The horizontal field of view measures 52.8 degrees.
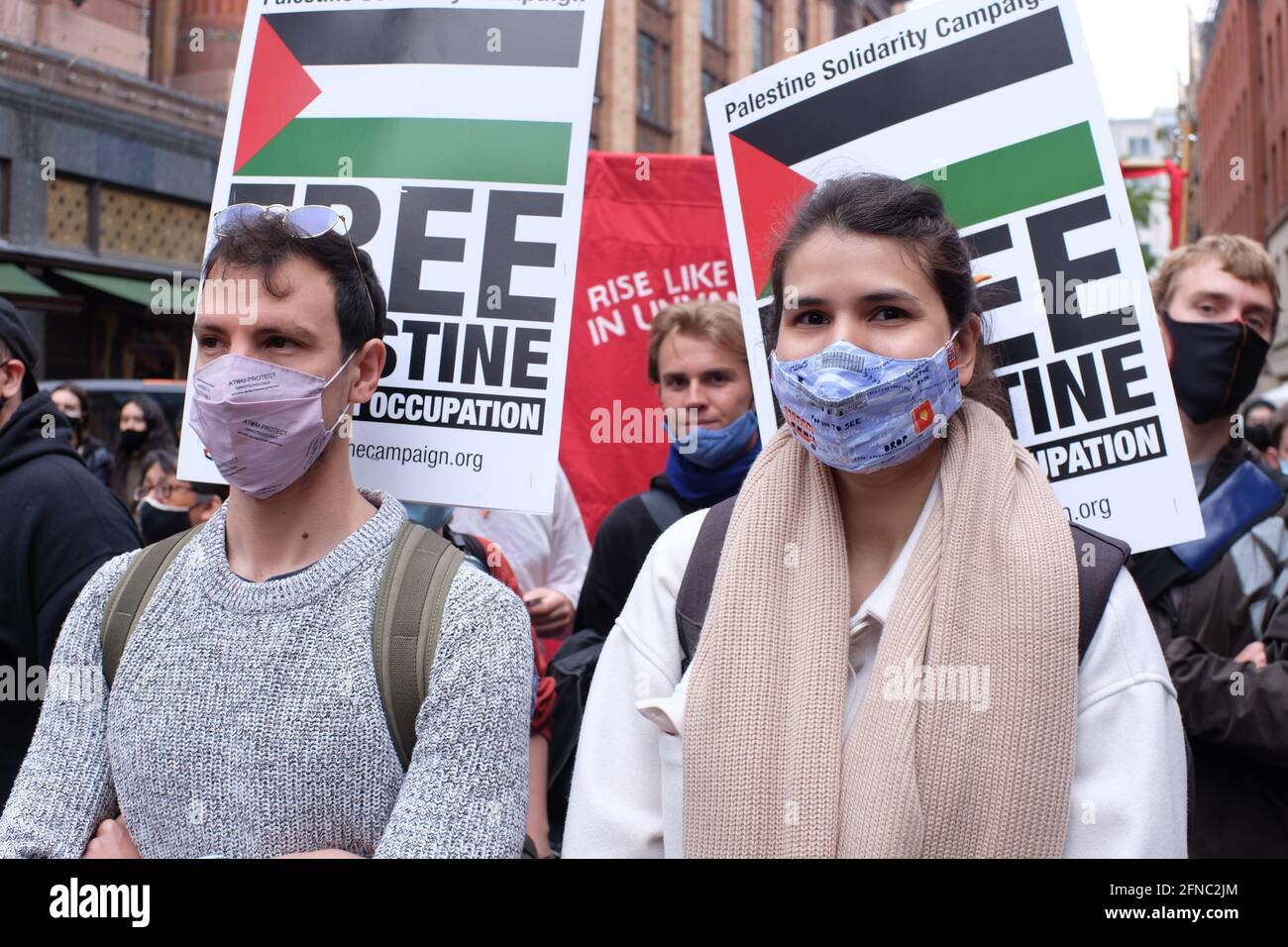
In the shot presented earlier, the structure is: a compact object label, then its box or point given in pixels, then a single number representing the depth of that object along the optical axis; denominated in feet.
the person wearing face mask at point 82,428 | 21.74
